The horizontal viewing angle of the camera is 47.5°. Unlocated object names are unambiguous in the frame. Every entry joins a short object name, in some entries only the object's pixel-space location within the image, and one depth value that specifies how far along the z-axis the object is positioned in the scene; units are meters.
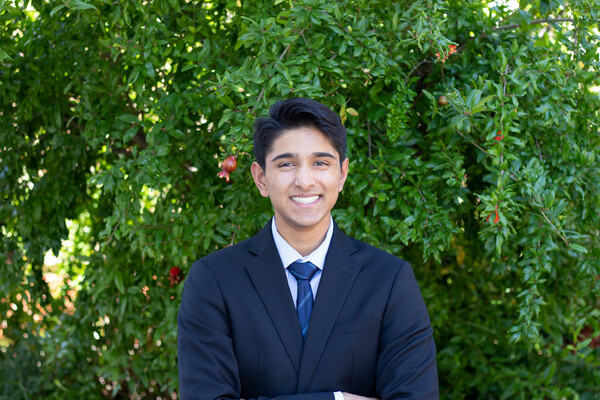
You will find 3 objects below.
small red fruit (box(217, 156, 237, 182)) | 2.48
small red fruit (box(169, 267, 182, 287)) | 2.99
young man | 1.79
